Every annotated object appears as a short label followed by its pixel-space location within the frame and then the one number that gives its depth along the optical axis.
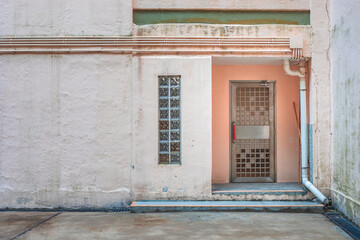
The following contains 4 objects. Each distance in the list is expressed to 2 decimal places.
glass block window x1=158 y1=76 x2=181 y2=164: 7.22
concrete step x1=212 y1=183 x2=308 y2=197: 7.12
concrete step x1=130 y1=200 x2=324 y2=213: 6.72
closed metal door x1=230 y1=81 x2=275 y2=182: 8.59
